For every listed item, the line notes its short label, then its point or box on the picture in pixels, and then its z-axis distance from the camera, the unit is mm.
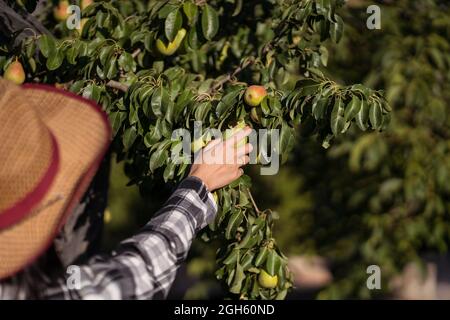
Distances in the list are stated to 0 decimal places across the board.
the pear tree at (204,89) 2355
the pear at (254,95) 2322
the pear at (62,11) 3184
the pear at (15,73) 2592
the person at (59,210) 1429
